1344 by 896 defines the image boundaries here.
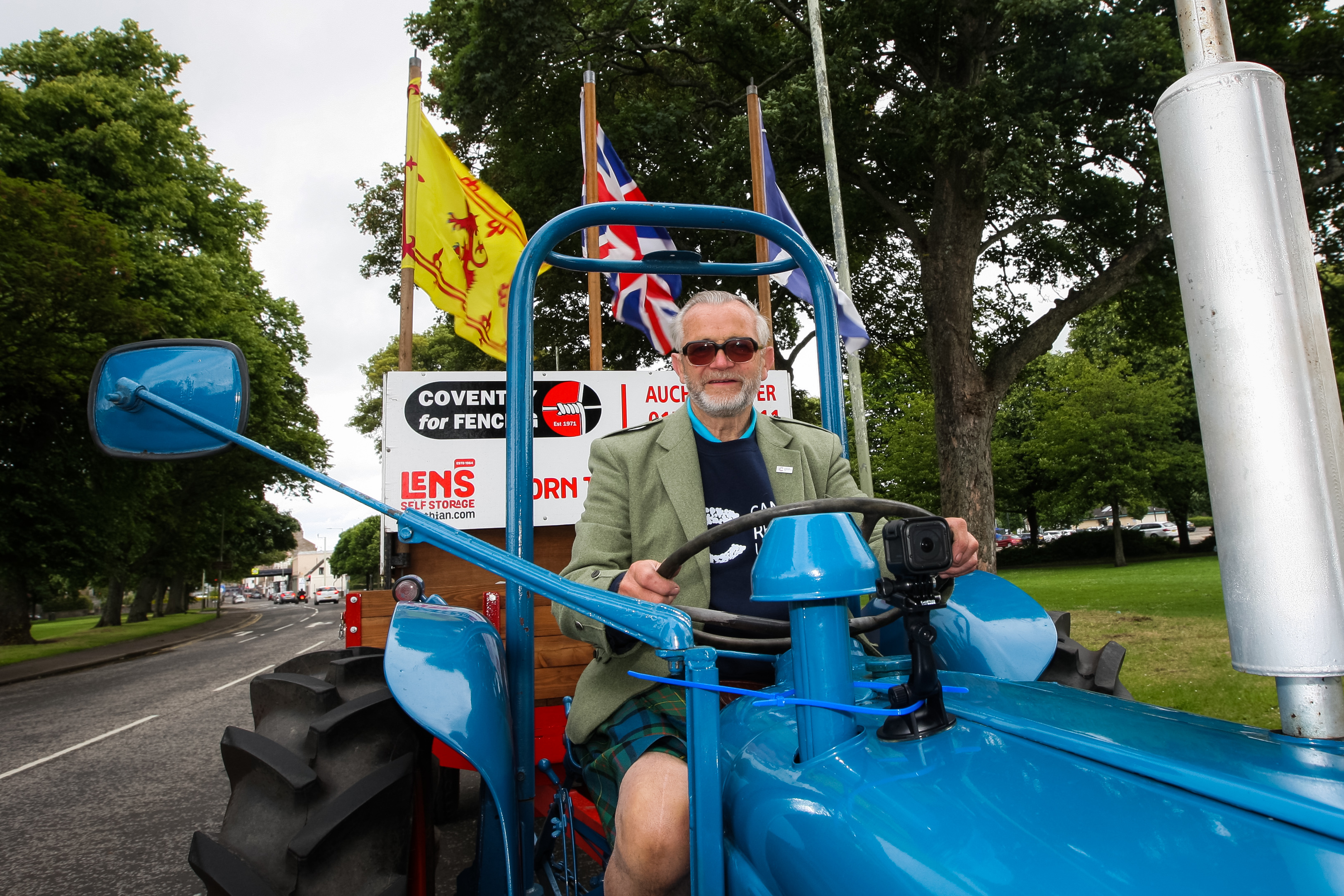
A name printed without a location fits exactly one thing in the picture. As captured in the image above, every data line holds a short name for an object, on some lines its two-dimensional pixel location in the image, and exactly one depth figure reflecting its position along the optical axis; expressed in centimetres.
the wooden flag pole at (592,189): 611
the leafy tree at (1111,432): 2881
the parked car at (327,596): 6222
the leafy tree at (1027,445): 3244
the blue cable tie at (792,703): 96
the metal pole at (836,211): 772
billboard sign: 490
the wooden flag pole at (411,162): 635
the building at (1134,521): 8312
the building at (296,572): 10812
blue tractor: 71
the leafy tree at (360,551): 8012
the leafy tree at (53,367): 1258
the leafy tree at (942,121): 1000
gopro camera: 96
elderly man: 138
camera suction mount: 97
